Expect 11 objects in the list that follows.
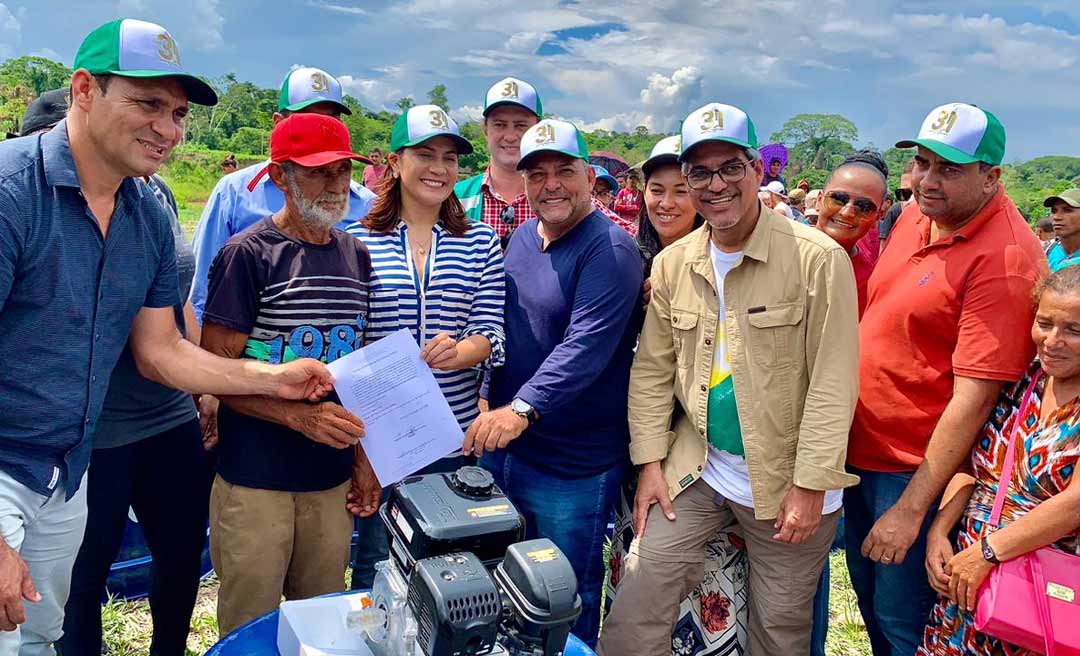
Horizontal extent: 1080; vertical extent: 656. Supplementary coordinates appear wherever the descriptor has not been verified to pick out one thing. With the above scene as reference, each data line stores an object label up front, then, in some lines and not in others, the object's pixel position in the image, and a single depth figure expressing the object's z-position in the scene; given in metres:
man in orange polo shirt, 2.49
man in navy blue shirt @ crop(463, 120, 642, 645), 2.77
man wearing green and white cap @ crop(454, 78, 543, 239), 4.07
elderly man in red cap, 2.43
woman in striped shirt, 2.78
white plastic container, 1.83
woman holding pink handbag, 2.26
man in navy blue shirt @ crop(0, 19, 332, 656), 1.91
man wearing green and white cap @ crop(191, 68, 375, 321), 3.46
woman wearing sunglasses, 3.33
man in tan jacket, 2.53
